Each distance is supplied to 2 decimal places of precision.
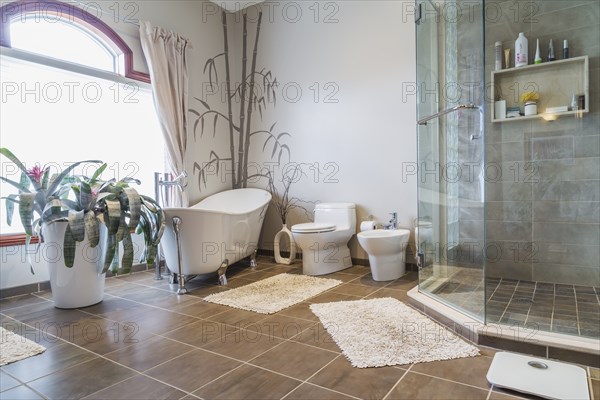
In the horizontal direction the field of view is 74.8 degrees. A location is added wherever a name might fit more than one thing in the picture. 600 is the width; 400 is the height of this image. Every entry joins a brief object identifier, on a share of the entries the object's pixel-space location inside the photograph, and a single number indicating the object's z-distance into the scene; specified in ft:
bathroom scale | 4.99
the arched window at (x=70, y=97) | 9.99
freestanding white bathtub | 10.08
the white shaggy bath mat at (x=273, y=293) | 8.98
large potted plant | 8.51
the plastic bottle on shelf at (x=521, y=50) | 10.28
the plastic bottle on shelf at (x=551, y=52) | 9.93
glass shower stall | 8.91
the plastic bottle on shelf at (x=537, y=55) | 10.12
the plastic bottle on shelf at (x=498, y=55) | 10.57
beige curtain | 12.69
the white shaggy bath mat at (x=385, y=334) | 6.16
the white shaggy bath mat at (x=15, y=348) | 6.43
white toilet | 11.57
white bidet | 10.57
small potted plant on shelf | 10.21
